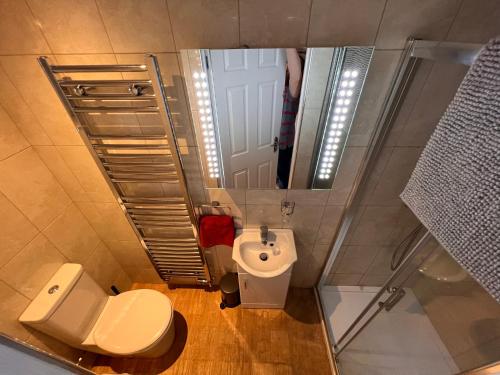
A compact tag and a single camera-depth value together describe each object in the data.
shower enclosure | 0.93
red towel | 1.40
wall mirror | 0.90
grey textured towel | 0.48
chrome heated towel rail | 0.93
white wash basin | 1.45
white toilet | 1.19
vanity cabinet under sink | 1.45
